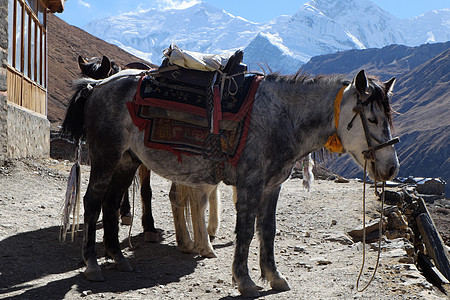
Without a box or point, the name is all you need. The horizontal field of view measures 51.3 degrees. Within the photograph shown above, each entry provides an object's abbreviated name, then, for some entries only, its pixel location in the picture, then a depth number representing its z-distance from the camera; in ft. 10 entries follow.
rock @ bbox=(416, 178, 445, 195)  84.28
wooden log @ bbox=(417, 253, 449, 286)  21.94
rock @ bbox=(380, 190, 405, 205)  29.40
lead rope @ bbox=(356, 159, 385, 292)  12.77
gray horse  12.73
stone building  29.04
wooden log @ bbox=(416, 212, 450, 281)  24.52
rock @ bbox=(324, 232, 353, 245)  21.31
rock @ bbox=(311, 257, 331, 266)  17.39
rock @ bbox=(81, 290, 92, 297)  12.47
